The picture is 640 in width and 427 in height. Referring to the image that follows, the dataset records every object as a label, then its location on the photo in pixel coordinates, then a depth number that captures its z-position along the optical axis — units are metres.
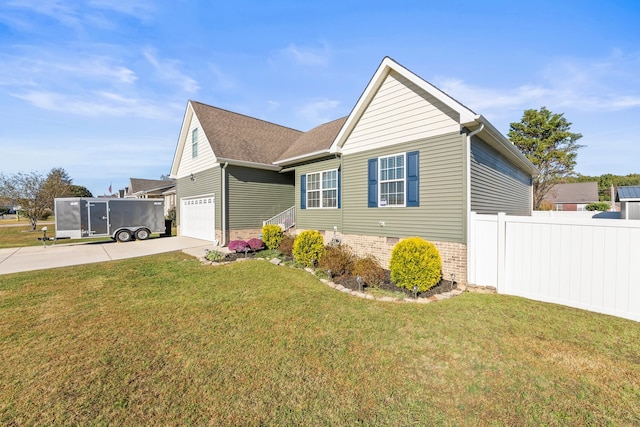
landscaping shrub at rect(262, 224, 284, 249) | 11.40
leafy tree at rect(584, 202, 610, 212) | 34.31
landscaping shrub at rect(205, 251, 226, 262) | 9.67
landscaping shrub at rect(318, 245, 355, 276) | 7.48
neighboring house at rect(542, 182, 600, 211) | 40.47
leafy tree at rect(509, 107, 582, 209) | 23.94
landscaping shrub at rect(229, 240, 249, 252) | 10.74
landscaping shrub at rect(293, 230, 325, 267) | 8.63
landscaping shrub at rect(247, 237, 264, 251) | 10.84
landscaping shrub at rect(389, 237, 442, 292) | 6.11
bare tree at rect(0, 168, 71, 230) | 25.29
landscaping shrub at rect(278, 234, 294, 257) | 10.13
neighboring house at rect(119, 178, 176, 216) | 26.69
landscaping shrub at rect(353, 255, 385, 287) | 6.69
